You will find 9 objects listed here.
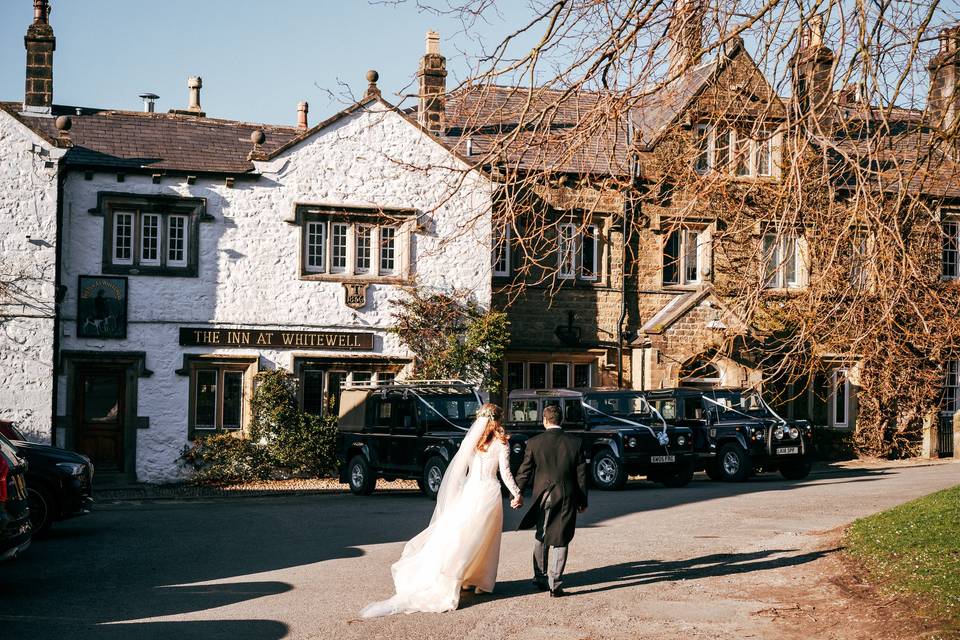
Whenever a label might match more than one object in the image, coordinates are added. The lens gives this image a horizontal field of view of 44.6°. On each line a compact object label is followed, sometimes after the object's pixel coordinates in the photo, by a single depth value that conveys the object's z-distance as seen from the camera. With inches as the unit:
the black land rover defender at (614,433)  836.0
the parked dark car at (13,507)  385.1
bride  381.4
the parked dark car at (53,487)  563.2
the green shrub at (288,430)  947.3
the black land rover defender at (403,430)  778.2
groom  402.9
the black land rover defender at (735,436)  893.2
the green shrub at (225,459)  938.1
